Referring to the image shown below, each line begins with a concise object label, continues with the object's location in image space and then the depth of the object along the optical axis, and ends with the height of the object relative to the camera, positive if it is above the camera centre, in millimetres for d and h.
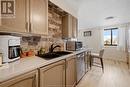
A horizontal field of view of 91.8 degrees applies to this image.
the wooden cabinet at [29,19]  763 +363
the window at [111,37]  3634 +354
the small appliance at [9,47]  755 -60
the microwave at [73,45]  1871 -76
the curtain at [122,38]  3305 +252
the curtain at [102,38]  3792 +287
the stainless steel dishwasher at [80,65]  1650 -617
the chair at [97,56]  2434 -511
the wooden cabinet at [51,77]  611 -445
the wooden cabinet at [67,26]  1886 +509
